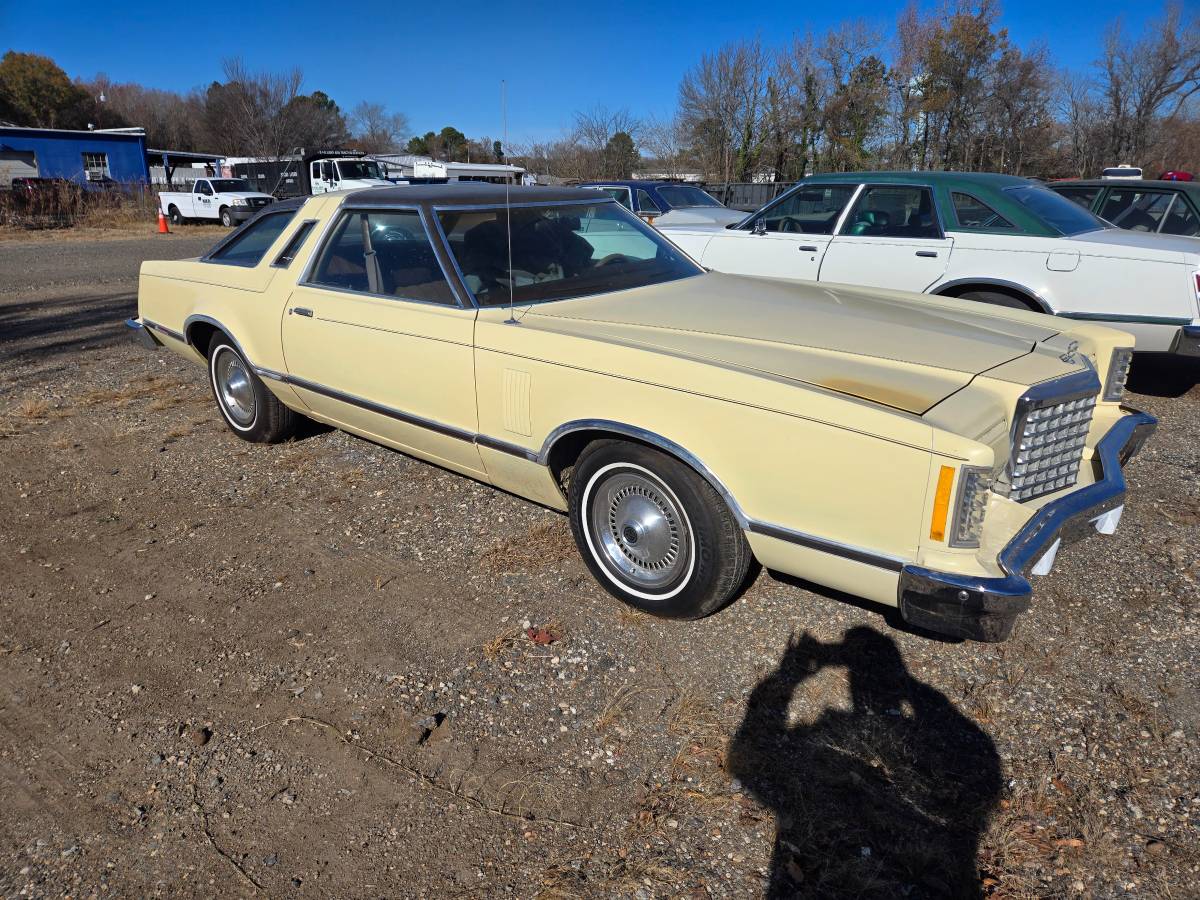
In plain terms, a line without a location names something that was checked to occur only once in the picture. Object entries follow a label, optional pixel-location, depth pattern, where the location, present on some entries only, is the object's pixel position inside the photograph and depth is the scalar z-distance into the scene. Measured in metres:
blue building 39.16
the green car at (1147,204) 8.07
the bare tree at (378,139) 65.19
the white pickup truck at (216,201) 26.08
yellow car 2.50
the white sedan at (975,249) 5.64
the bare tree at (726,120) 28.92
